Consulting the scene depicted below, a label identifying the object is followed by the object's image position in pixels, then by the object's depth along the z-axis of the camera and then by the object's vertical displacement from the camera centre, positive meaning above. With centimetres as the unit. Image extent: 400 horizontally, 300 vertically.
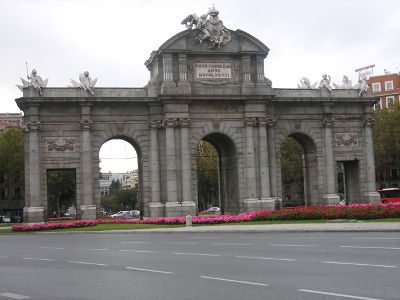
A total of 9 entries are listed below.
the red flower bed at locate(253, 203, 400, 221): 3666 -96
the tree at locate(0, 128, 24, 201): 8131 +794
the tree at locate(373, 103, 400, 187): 8188 +880
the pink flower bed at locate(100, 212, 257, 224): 4072 -119
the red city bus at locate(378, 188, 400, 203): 7169 +26
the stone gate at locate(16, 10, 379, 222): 4641 +648
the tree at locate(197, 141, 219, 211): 9231 +454
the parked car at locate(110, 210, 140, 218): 9432 -133
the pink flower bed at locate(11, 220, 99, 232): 4122 -131
